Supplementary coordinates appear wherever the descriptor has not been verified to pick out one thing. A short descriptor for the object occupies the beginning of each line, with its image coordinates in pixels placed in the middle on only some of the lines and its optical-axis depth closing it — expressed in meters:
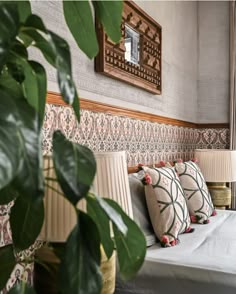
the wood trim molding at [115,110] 1.61
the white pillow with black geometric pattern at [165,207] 1.84
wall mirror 1.99
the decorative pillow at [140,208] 1.87
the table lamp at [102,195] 1.06
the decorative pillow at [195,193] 2.36
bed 1.43
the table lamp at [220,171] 3.12
